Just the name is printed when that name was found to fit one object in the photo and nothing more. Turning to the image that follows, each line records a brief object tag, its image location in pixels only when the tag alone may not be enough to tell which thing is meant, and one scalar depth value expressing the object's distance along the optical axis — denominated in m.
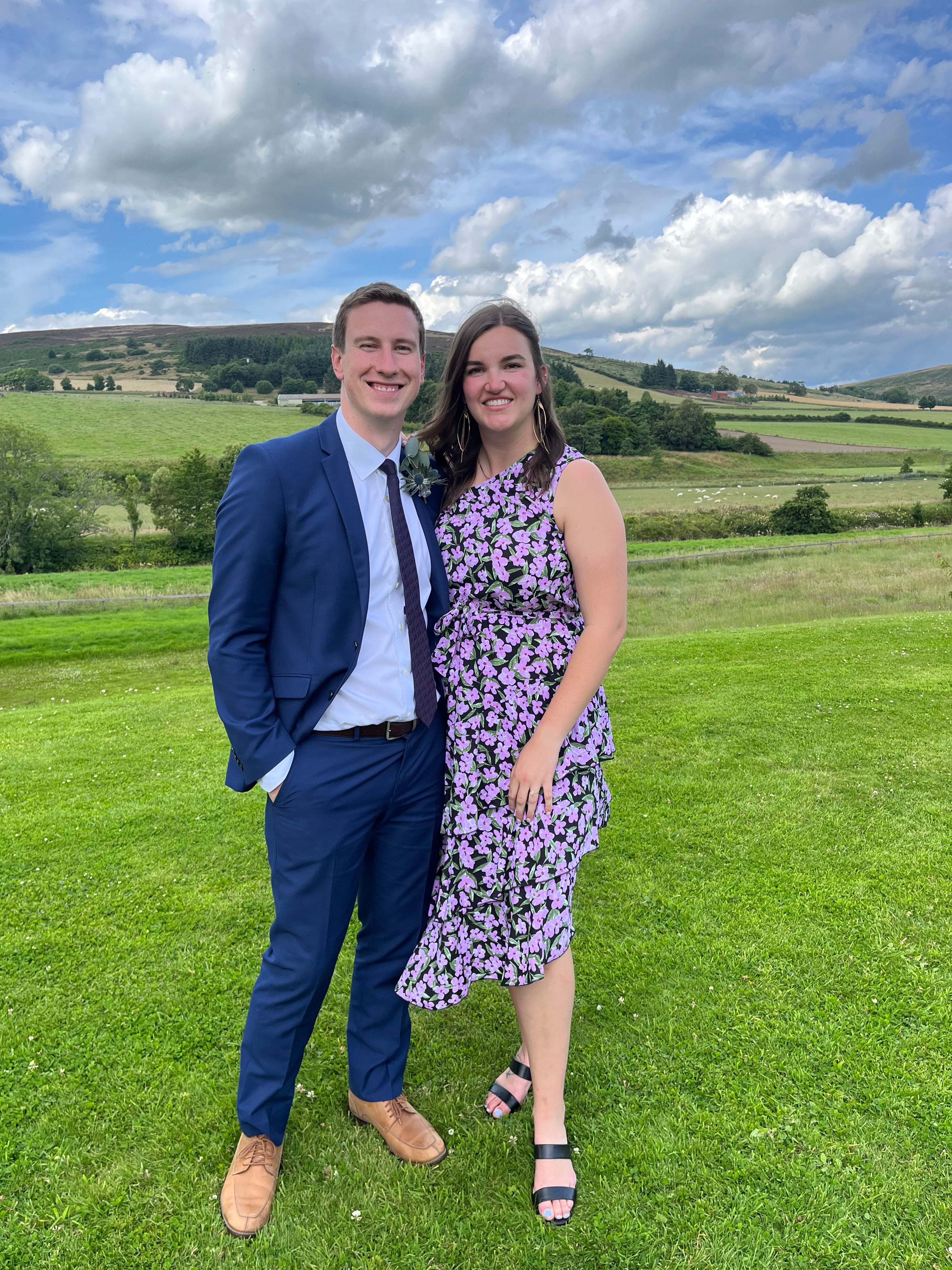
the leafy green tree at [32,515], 45.03
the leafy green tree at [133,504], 47.78
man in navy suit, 2.55
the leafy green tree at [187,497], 47.56
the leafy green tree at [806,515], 44.44
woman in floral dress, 2.72
